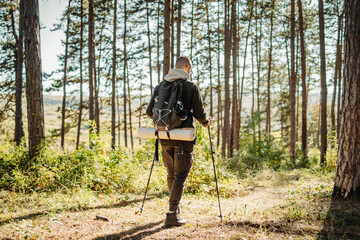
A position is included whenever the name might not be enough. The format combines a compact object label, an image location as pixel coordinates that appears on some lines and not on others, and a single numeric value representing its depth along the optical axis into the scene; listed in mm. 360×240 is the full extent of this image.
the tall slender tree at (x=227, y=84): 12836
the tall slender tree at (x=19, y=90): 12962
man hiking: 3443
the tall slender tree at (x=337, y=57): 15575
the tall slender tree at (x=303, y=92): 11796
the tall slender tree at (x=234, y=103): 13609
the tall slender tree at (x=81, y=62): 16669
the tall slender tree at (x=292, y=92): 11594
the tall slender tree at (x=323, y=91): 10807
